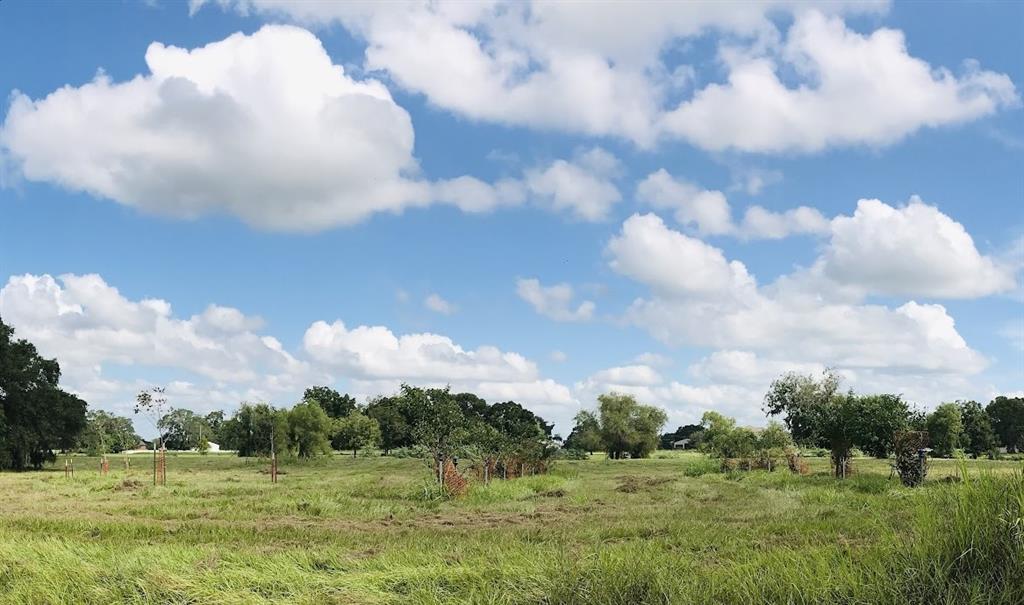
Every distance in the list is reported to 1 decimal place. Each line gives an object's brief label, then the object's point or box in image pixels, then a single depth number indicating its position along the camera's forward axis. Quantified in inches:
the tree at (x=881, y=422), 1213.1
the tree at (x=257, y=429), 2373.3
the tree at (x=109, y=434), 3342.5
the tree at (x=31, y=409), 1975.9
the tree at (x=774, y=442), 1755.7
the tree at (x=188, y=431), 5393.7
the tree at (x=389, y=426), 3136.8
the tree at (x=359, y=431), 3208.7
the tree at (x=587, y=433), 3125.0
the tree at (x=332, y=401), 4256.9
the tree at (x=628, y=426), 3065.9
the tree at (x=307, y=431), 2385.6
